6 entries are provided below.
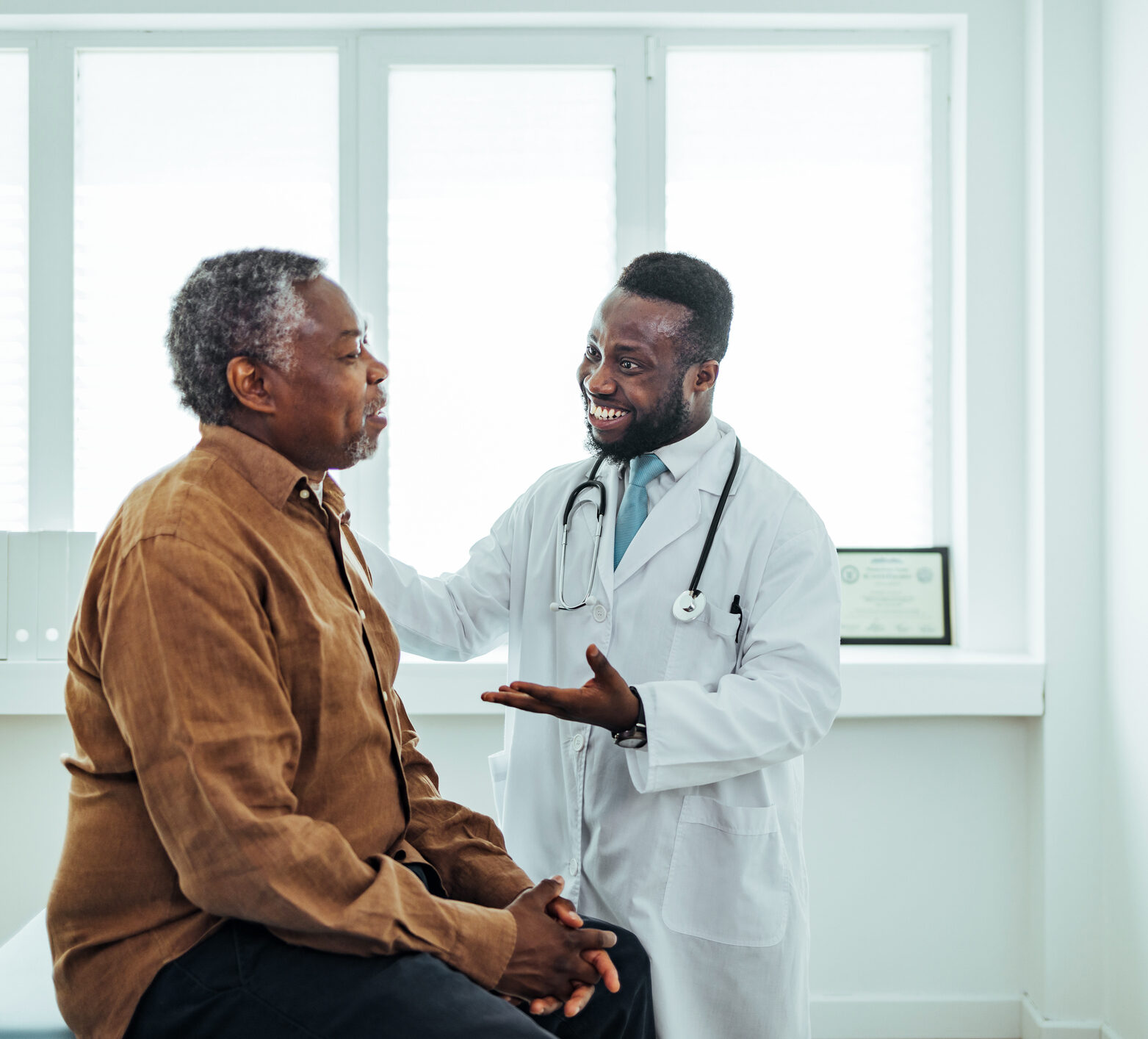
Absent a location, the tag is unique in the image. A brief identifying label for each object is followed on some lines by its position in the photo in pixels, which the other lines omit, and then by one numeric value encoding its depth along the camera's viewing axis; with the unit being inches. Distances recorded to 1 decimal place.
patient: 39.5
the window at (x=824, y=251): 105.0
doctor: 59.9
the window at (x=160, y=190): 103.5
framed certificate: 103.5
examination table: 48.2
